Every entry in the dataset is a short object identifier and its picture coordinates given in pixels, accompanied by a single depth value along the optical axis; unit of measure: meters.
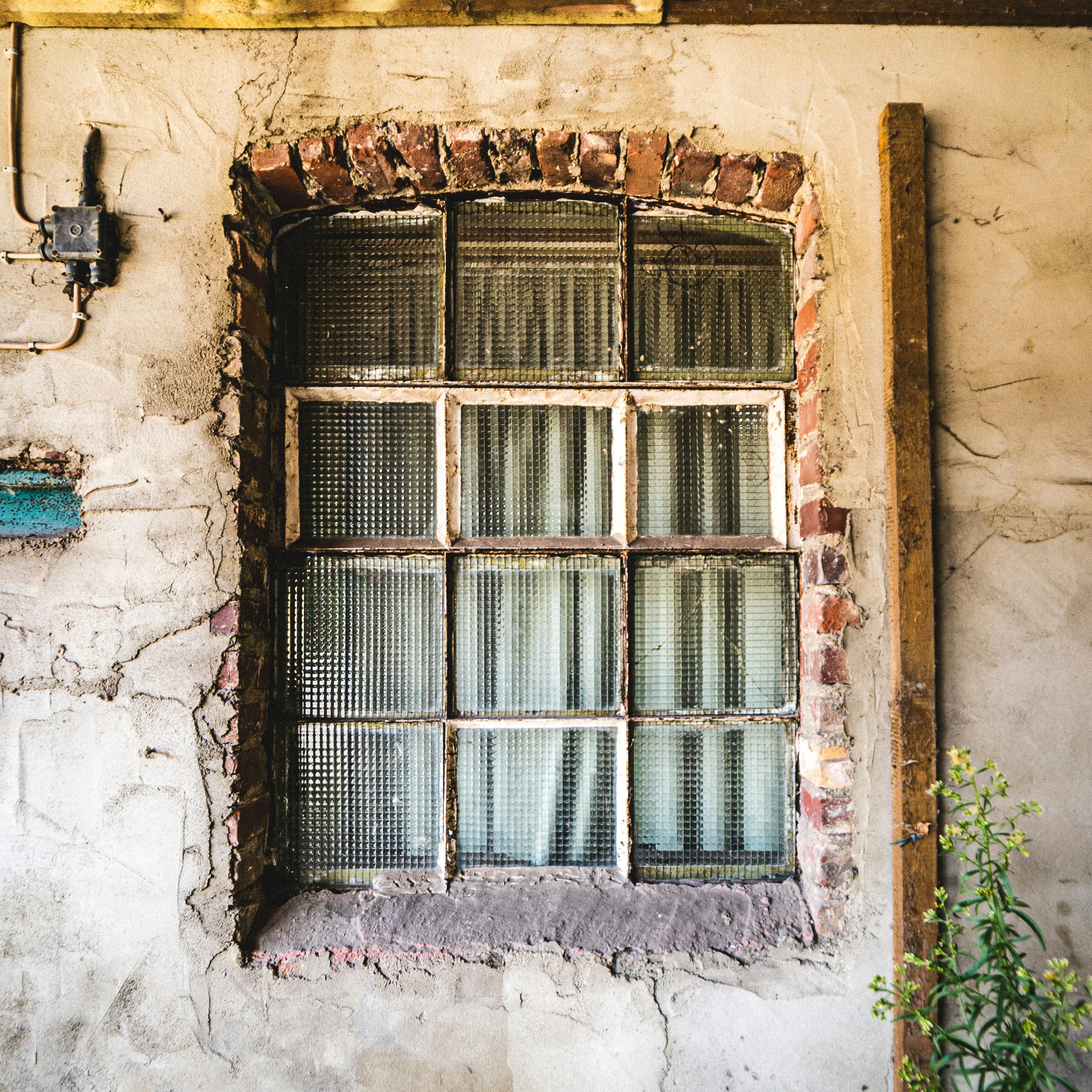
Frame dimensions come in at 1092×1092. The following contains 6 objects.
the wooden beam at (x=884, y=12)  1.43
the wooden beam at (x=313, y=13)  1.41
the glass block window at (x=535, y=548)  1.55
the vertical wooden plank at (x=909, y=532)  1.35
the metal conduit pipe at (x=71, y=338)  1.39
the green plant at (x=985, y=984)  1.12
